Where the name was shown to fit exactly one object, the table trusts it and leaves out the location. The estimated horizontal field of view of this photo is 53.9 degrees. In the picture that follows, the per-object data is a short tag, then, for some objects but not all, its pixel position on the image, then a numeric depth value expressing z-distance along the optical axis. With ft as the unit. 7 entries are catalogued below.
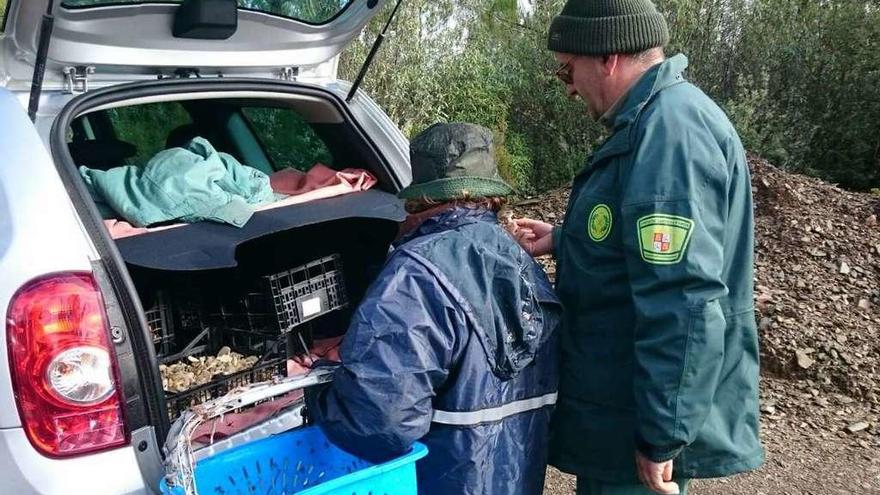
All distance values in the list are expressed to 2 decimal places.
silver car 5.98
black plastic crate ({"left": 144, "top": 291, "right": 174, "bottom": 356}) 10.31
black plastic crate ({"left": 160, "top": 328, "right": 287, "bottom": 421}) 8.37
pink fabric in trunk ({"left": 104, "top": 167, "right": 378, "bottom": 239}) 10.16
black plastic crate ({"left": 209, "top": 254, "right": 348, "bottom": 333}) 10.21
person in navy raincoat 5.92
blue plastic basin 6.05
